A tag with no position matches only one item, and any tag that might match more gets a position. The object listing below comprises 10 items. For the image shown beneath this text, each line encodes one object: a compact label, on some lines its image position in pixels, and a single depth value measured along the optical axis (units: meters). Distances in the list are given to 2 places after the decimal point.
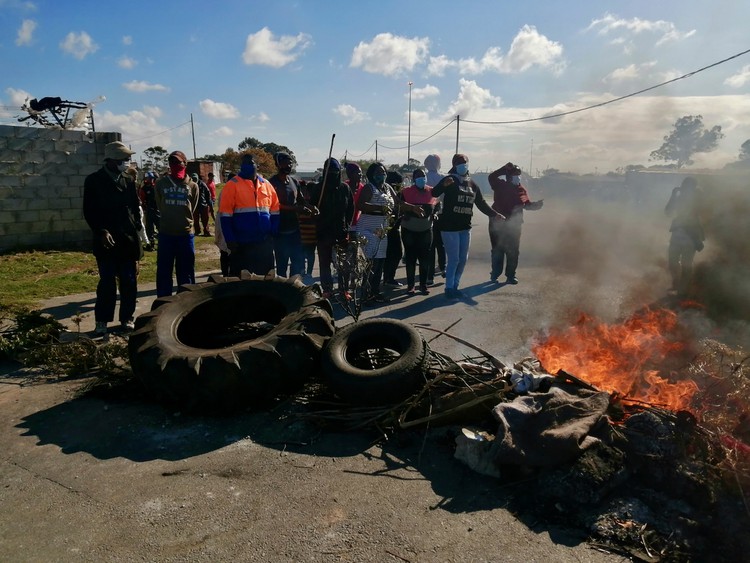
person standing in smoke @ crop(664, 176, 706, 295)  8.19
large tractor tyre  4.03
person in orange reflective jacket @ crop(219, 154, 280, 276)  6.42
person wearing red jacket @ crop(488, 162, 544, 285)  9.23
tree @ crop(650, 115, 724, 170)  36.47
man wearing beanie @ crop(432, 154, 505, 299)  8.10
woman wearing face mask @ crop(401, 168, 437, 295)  8.14
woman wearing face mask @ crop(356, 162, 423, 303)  7.66
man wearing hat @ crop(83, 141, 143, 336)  5.90
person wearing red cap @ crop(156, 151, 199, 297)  6.45
